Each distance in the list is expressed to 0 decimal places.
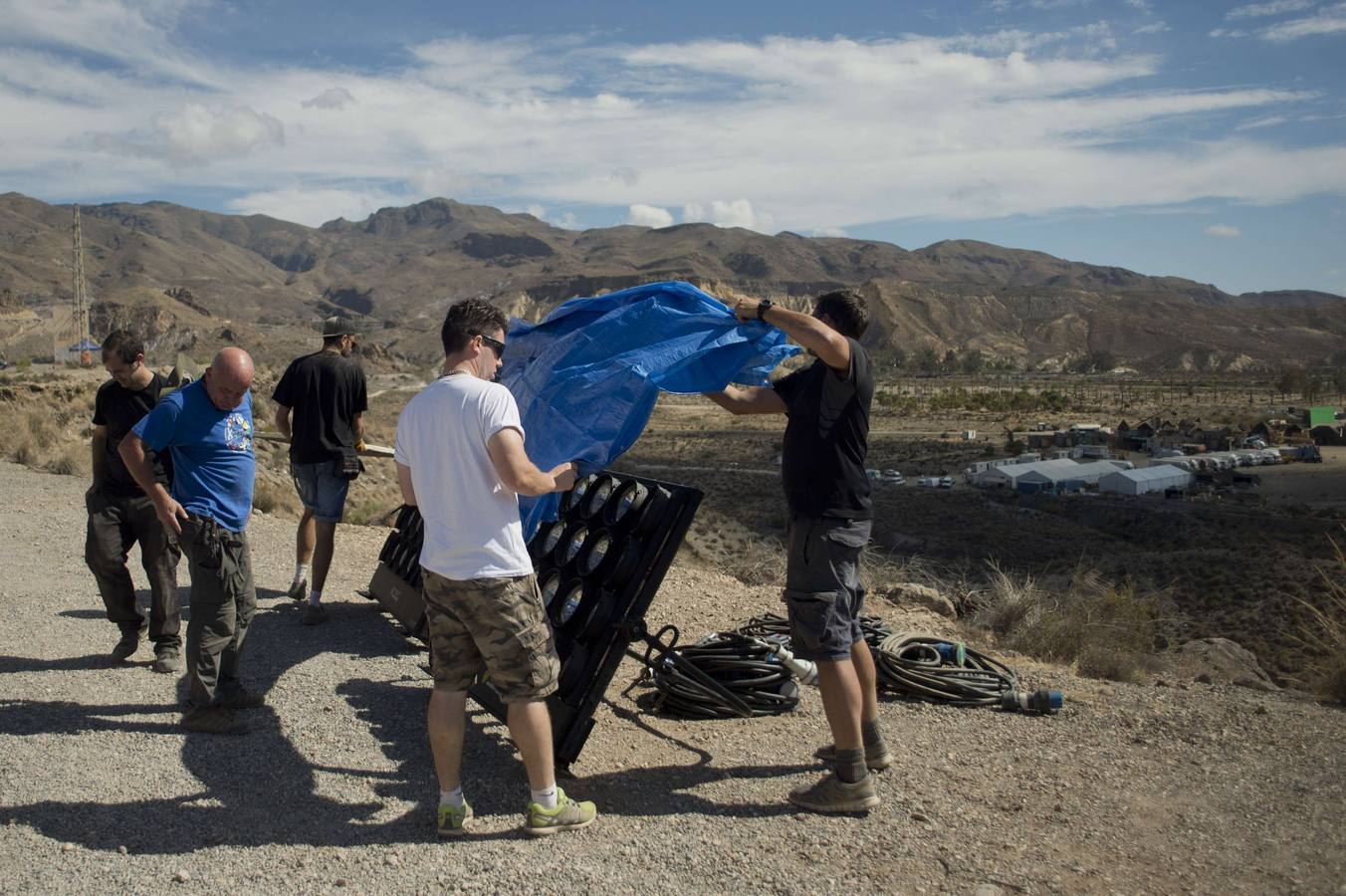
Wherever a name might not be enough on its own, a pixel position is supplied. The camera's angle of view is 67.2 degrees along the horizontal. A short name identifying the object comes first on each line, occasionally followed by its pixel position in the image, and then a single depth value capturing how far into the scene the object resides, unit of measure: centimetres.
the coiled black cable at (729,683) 558
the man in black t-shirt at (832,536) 429
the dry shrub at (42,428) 1670
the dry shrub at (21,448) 1514
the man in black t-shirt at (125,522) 584
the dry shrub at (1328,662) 629
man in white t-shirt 380
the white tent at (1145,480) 4503
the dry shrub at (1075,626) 724
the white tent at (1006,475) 4638
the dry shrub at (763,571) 976
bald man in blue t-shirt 496
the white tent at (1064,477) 4581
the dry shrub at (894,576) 970
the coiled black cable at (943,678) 583
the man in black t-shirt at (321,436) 685
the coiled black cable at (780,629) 661
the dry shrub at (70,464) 1407
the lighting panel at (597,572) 463
